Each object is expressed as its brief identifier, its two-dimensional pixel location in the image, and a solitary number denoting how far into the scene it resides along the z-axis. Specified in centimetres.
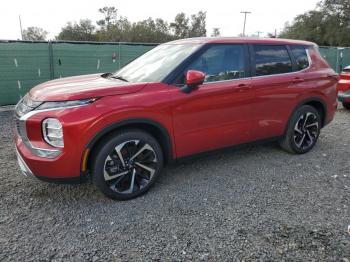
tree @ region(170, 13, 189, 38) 6781
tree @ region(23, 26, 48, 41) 6575
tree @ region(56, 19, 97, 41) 5781
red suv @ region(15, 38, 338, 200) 309
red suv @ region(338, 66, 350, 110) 813
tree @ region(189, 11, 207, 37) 7012
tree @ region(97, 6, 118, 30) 7000
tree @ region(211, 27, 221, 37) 6256
